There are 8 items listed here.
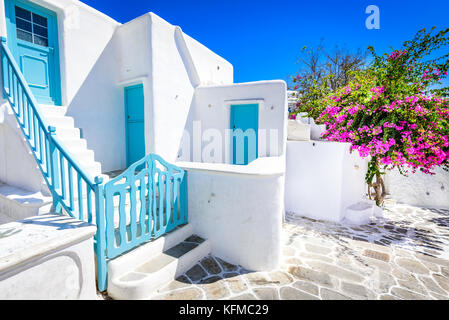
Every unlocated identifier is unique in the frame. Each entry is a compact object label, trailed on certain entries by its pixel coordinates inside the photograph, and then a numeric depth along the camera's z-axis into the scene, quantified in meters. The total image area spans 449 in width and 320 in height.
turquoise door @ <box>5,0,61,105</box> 4.27
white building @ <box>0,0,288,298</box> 2.85
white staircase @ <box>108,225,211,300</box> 2.61
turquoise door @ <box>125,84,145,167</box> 5.97
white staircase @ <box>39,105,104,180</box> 4.02
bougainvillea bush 5.24
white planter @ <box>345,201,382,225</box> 5.93
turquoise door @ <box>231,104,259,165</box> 6.57
